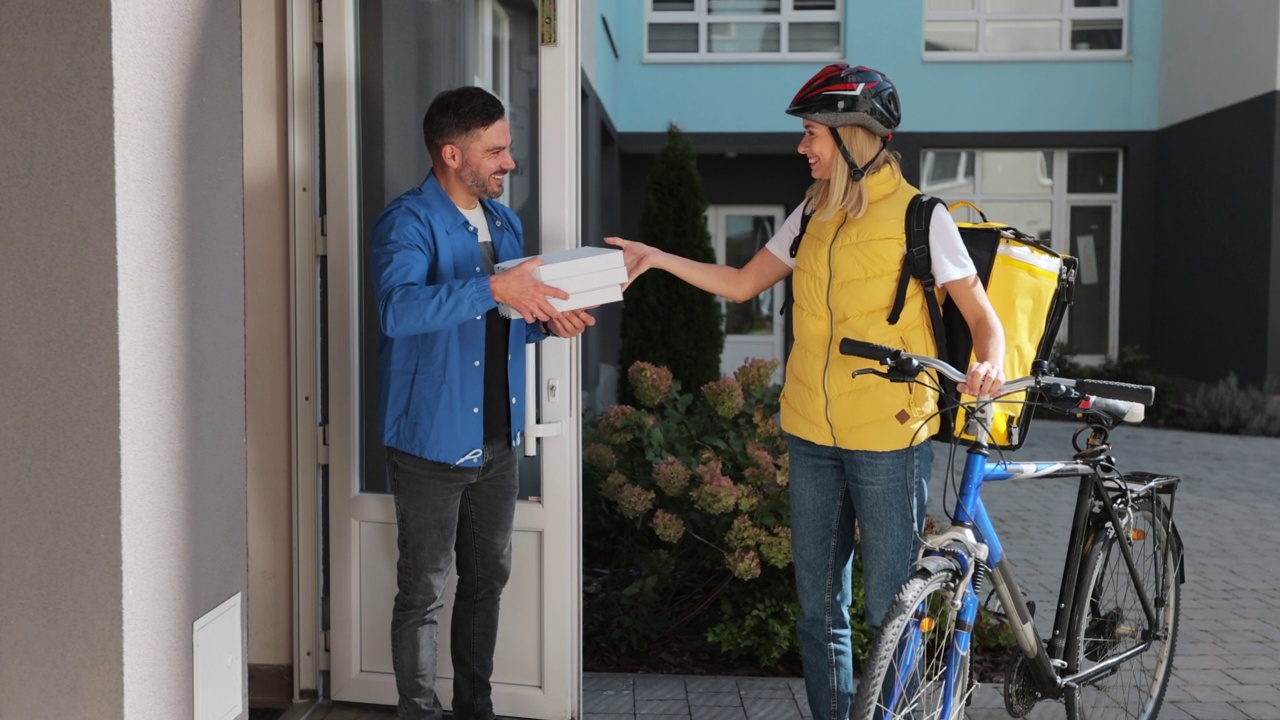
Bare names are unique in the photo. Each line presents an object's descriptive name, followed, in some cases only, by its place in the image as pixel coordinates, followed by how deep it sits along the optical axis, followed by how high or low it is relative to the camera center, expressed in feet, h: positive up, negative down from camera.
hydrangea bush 14.01 -2.70
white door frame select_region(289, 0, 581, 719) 11.60 -1.00
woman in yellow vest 8.98 -0.40
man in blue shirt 9.67 -0.58
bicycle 8.39 -2.54
